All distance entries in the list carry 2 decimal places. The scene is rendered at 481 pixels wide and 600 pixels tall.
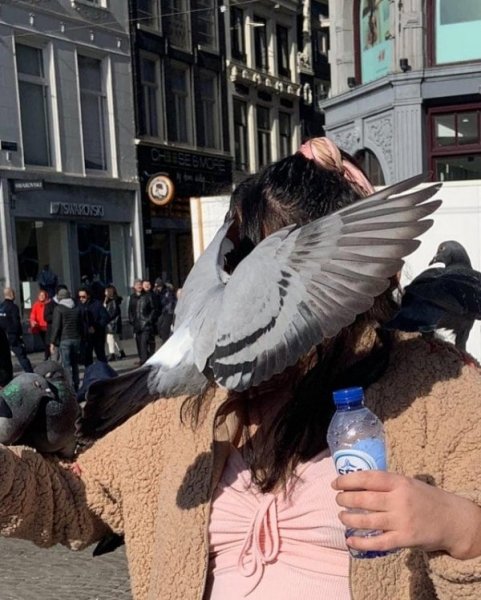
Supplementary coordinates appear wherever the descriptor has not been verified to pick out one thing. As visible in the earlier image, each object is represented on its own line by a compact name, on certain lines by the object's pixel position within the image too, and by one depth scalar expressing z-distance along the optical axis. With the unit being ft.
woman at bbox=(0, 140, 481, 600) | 4.22
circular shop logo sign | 65.10
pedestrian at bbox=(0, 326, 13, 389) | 23.02
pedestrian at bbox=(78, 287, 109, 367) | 35.99
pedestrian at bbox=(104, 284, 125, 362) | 46.26
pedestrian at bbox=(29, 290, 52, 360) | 41.34
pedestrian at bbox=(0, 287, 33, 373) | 36.73
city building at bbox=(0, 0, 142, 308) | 54.08
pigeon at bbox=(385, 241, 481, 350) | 4.80
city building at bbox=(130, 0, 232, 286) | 66.08
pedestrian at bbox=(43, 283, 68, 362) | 35.20
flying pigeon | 4.16
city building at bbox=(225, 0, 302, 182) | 77.92
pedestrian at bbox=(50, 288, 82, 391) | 34.42
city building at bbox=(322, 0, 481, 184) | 36.09
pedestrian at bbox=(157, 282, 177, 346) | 38.19
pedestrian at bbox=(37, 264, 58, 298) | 54.49
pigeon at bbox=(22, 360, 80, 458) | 5.21
